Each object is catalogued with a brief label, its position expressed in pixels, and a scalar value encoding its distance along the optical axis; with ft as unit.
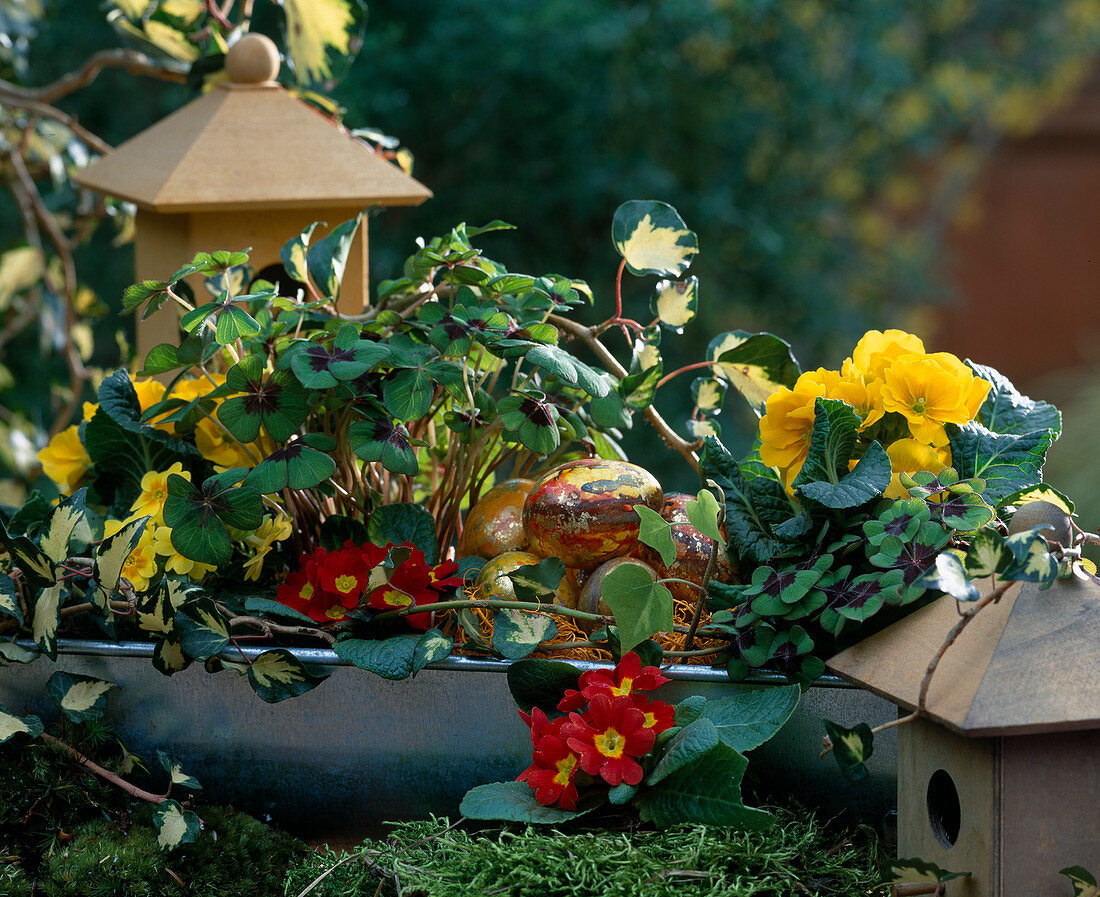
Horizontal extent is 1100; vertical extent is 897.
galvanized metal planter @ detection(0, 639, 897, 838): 7.20
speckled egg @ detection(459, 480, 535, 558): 7.56
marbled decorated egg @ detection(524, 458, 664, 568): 7.37
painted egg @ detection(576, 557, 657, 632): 7.32
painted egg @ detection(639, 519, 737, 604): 7.39
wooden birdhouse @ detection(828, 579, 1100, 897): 6.75
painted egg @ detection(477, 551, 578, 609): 7.38
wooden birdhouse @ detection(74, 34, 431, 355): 7.80
